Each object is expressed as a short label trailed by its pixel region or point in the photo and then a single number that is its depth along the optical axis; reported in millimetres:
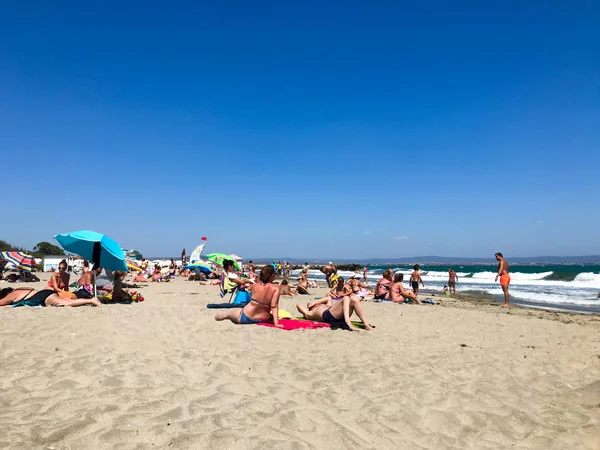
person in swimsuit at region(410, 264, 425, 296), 15967
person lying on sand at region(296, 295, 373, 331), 7023
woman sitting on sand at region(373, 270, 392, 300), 13055
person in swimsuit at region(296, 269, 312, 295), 15586
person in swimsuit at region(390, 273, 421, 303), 12781
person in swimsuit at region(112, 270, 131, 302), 9938
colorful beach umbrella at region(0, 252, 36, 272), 18969
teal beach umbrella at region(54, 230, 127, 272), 9375
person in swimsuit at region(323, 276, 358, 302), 7595
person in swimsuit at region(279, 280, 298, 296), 14159
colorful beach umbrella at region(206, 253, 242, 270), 16547
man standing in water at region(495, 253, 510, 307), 13438
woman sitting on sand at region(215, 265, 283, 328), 6961
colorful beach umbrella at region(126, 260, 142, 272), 24812
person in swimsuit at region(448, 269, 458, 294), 20930
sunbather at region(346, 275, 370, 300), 8594
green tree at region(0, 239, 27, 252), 42722
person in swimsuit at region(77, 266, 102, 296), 9748
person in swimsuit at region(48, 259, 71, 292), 8594
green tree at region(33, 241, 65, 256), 54700
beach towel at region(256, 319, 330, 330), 6852
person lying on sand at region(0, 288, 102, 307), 8297
